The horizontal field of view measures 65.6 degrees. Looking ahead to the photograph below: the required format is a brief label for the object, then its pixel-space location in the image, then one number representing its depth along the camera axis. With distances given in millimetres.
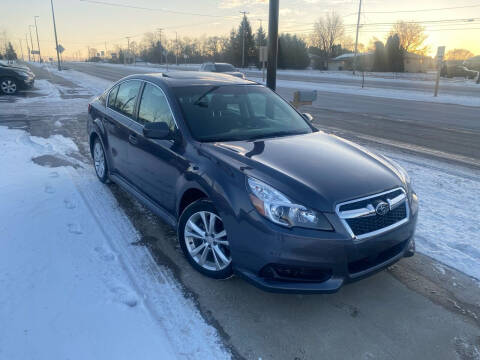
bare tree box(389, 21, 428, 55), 80438
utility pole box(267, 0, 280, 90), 7199
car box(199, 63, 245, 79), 27038
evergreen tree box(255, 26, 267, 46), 79625
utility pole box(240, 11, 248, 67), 73444
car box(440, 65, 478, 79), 46506
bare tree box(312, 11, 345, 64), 89375
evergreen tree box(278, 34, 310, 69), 76125
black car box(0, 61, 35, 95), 17825
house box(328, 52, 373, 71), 68125
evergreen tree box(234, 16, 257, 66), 79750
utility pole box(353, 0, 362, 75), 50256
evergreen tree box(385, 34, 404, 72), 60188
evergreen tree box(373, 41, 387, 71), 61294
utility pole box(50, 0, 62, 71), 45191
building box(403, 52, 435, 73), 71125
